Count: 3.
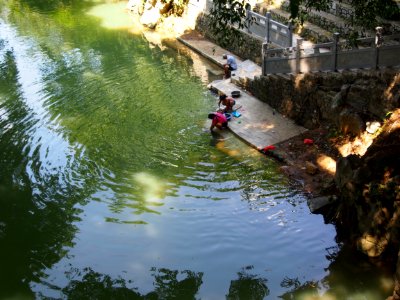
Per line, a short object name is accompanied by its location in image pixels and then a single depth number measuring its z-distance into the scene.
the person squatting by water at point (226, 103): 20.72
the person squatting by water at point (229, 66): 24.81
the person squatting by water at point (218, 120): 19.36
